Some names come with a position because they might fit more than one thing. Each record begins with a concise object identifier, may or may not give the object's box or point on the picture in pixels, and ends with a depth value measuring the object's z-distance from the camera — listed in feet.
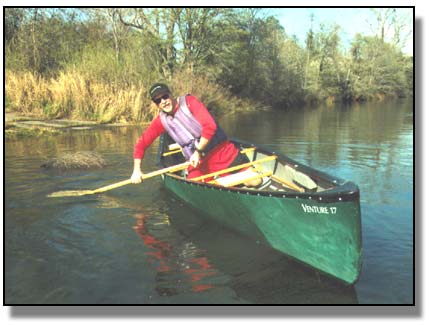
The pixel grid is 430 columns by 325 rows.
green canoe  10.91
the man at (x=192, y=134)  15.93
